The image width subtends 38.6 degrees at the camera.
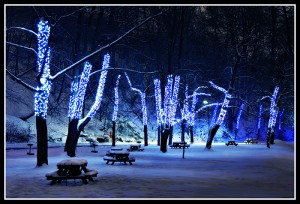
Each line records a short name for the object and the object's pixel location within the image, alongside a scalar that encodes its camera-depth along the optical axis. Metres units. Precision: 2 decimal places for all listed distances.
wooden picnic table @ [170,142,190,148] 38.46
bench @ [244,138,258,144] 55.40
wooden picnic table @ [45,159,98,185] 13.73
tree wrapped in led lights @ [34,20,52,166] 18.22
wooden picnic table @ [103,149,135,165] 21.33
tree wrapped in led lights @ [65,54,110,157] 25.94
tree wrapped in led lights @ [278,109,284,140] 65.26
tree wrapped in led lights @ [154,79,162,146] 35.92
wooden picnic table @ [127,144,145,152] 33.12
